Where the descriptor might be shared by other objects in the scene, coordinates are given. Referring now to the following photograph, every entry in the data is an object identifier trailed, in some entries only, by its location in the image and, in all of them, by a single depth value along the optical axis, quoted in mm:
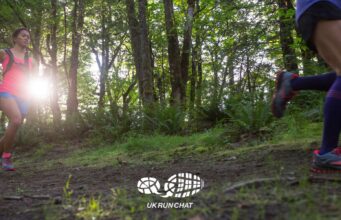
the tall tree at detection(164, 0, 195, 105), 13077
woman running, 5609
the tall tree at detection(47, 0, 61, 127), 15359
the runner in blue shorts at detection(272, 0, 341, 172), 2902
